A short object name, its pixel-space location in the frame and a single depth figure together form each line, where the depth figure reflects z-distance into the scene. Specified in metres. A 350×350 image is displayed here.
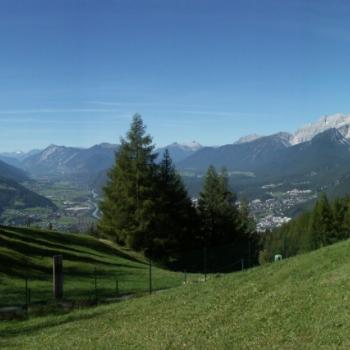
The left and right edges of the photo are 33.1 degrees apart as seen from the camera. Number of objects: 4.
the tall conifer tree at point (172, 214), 63.82
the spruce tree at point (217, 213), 75.88
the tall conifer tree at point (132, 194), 63.22
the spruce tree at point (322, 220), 75.50
